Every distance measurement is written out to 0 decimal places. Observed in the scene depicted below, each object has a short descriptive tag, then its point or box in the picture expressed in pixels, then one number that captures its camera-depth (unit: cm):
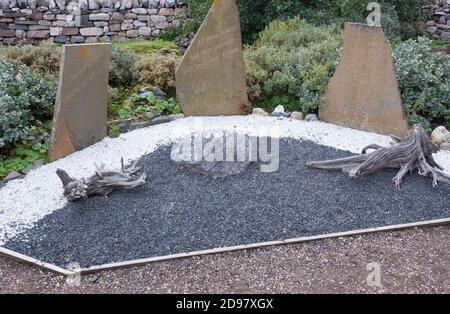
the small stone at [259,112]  660
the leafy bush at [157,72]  688
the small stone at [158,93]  674
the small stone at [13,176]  484
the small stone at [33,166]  499
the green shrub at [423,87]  611
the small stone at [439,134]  588
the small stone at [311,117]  635
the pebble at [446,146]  579
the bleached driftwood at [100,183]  430
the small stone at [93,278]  342
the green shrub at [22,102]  519
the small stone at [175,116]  634
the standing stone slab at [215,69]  622
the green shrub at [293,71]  648
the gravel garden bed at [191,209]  384
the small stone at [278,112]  646
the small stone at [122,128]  597
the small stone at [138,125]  607
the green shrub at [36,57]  647
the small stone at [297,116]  643
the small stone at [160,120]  621
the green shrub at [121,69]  694
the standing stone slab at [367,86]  575
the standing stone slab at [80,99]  510
